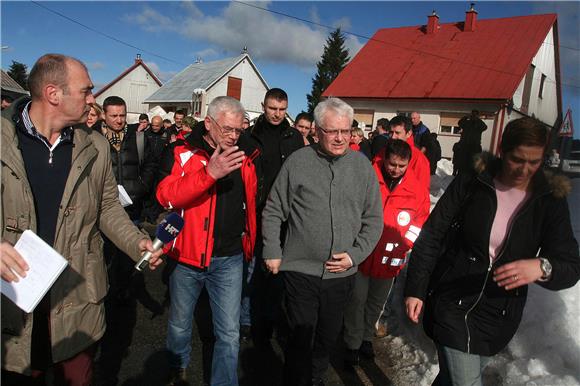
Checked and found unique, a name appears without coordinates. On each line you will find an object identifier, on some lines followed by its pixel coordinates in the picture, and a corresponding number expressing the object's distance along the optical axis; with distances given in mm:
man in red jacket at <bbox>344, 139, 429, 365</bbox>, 4004
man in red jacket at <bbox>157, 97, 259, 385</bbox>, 3100
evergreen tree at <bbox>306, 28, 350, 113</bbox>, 49906
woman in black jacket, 2229
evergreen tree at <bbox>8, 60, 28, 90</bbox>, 55469
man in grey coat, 3088
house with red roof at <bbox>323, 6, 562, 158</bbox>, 22344
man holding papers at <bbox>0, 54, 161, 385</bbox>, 2090
